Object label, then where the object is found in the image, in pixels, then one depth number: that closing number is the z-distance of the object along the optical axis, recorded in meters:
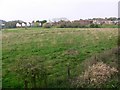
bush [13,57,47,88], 6.15
